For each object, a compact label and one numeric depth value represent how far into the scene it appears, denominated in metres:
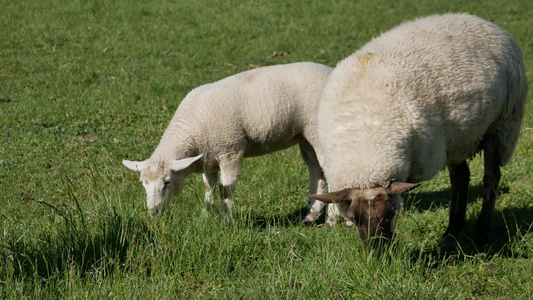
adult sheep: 9.17
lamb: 12.73
